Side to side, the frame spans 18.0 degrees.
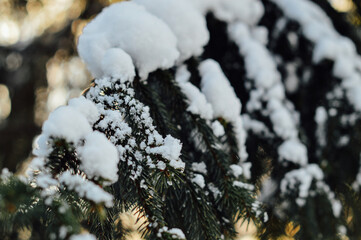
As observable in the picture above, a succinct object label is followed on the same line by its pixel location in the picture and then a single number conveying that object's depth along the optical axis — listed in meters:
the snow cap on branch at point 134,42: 1.20
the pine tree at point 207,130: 1.07
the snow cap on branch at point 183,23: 1.26
